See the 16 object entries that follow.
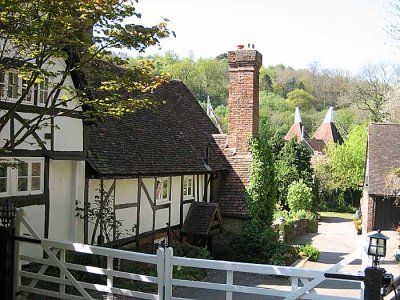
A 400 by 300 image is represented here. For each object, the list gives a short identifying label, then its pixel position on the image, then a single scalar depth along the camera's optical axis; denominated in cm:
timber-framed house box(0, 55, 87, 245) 1080
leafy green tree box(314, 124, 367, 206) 4331
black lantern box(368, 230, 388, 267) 622
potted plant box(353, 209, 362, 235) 3128
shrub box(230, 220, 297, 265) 1789
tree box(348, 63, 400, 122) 4444
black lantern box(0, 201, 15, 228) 825
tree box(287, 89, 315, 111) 8081
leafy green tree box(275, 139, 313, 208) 3672
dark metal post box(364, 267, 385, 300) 618
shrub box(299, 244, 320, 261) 1960
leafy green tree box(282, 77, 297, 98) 8932
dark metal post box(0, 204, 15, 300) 809
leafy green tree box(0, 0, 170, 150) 678
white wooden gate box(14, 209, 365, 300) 664
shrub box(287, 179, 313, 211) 3288
